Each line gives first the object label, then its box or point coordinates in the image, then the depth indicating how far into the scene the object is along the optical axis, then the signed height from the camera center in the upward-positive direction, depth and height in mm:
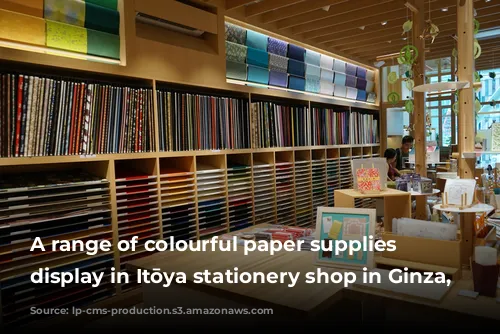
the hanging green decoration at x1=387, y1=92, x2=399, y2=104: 3718 +496
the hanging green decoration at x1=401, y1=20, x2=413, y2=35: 3182 +999
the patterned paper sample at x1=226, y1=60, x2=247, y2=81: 3826 +821
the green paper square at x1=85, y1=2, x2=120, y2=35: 2711 +975
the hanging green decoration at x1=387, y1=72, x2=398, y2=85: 3543 +653
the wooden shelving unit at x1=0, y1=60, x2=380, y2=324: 2541 -375
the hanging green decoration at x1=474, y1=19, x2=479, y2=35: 2188 +686
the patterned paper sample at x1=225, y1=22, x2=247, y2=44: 3880 +1209
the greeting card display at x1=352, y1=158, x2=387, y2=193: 2400 -150
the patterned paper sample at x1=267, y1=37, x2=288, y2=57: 4348 +1195
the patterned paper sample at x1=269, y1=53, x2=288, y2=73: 4325 +1003
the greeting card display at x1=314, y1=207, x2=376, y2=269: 1830 -403
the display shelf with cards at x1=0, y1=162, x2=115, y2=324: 2316 -464
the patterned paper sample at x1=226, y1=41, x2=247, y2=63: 3836 +1006
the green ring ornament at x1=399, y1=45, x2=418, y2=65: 3193 +778
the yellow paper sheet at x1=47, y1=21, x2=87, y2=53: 2502 +791
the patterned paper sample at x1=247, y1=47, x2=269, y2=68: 4053 +1005
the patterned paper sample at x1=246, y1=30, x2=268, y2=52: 4117 +1199
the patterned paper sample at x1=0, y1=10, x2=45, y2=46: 2307 +788
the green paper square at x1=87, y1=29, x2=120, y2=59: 2705 +792
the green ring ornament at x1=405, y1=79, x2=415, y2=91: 3421 +577
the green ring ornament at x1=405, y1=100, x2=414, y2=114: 3503 +382
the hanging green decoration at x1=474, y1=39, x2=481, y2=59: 2062 +532
